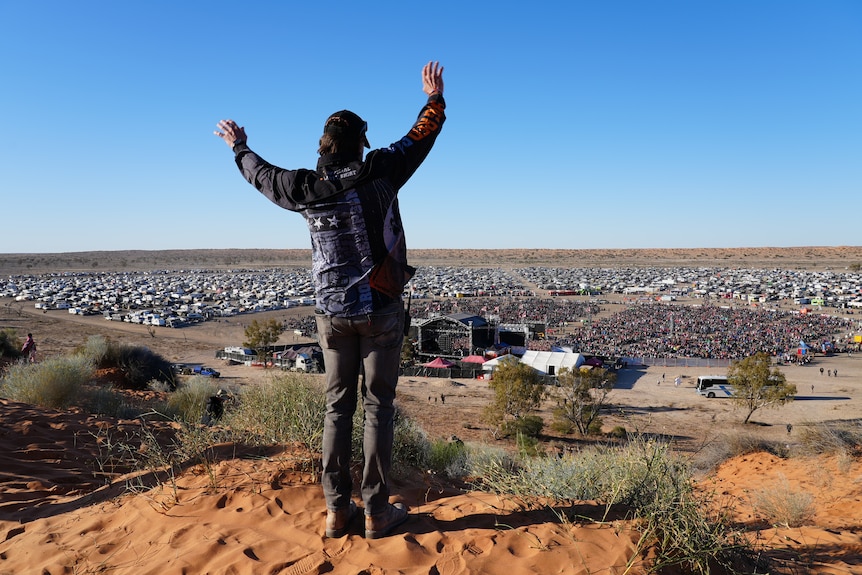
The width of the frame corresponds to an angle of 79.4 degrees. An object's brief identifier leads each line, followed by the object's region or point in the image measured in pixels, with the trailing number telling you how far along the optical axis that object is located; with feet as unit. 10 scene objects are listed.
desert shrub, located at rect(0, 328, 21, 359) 56.95
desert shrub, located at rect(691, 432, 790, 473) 30.07
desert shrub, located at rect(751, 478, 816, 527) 14.65
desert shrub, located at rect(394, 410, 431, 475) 14.52
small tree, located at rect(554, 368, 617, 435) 58.70
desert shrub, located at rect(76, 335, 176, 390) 45.10
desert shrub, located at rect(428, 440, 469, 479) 16.02
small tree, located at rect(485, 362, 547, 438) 58.29
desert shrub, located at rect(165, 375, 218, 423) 28.16
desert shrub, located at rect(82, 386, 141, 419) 25.29
